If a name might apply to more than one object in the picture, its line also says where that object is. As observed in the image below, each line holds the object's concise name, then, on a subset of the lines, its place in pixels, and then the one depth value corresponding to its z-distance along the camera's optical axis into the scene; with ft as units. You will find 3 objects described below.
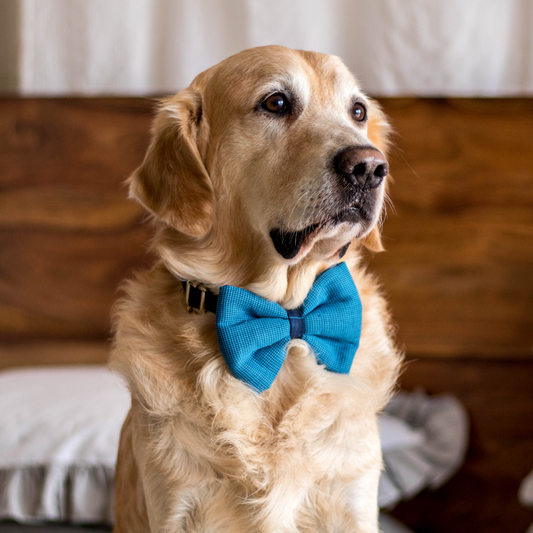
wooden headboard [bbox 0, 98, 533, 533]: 6.70
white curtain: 6.77
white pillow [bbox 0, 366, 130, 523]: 4.64
